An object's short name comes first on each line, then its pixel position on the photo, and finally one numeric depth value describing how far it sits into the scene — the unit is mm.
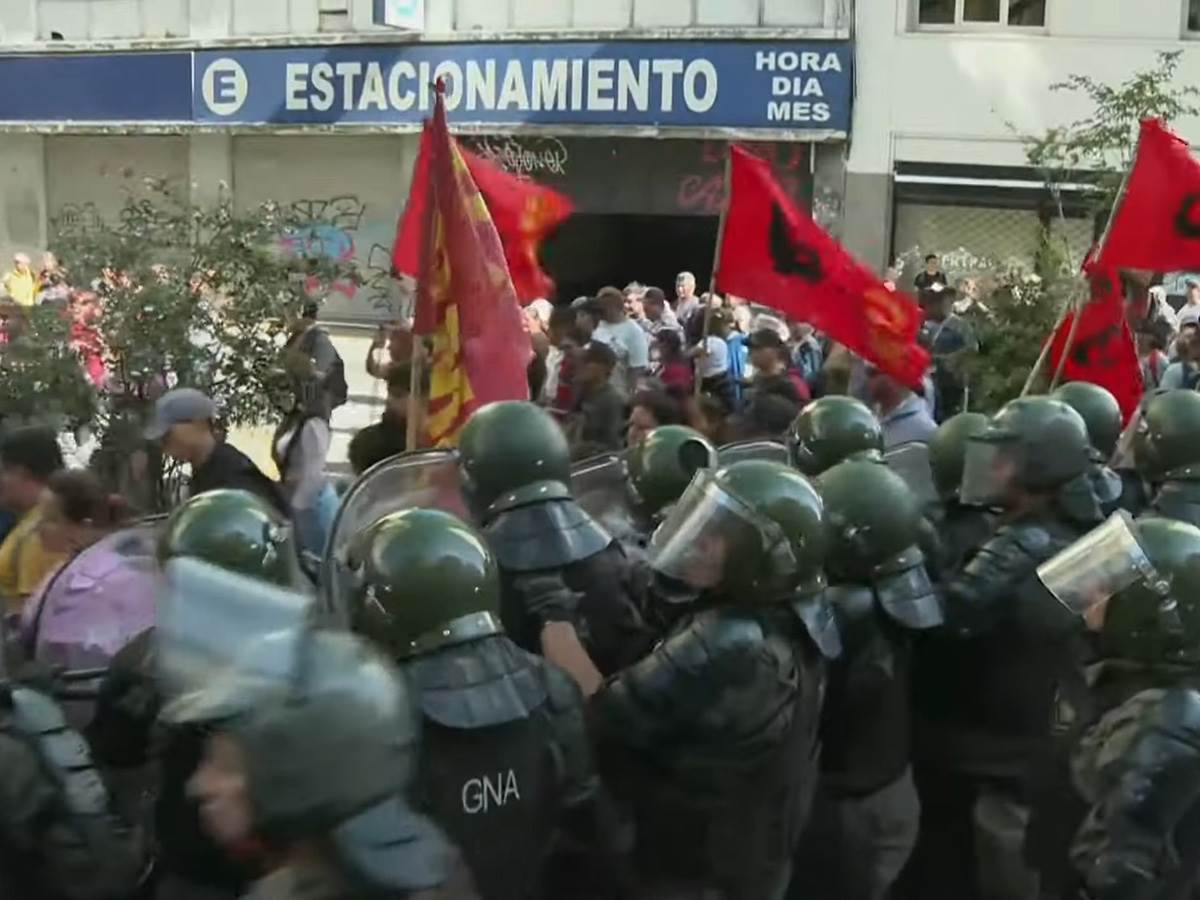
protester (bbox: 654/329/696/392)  10065
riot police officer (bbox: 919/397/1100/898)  4340
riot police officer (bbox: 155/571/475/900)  1997
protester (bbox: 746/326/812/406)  7891
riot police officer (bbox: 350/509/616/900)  3049
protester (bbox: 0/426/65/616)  4895
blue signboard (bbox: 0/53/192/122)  23609
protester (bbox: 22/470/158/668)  3764
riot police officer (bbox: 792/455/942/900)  4141
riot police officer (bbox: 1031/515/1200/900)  3158
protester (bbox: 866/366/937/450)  7234
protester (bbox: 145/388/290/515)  5816
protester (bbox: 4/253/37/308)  13383
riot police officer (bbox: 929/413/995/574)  4898
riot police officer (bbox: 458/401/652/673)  4023
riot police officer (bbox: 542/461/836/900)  3469
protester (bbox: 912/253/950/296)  14662
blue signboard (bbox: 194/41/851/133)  19703
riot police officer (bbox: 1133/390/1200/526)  5355
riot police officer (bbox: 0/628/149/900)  2795
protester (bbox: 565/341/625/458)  7566
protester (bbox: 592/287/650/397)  11383
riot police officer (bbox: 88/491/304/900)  3211
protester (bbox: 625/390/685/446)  6672
